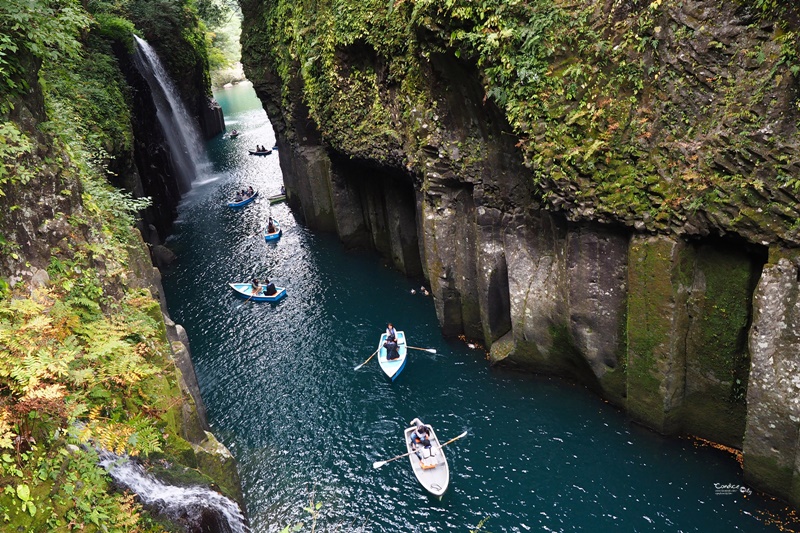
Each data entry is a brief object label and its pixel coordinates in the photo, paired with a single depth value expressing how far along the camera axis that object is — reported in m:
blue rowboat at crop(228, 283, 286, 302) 25.69
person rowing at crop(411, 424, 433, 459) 15.20
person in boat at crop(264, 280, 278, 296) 25.58
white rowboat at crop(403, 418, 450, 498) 14.20
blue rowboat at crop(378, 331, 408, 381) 19.03
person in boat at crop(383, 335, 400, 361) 19.61
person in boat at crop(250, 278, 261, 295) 26.17
